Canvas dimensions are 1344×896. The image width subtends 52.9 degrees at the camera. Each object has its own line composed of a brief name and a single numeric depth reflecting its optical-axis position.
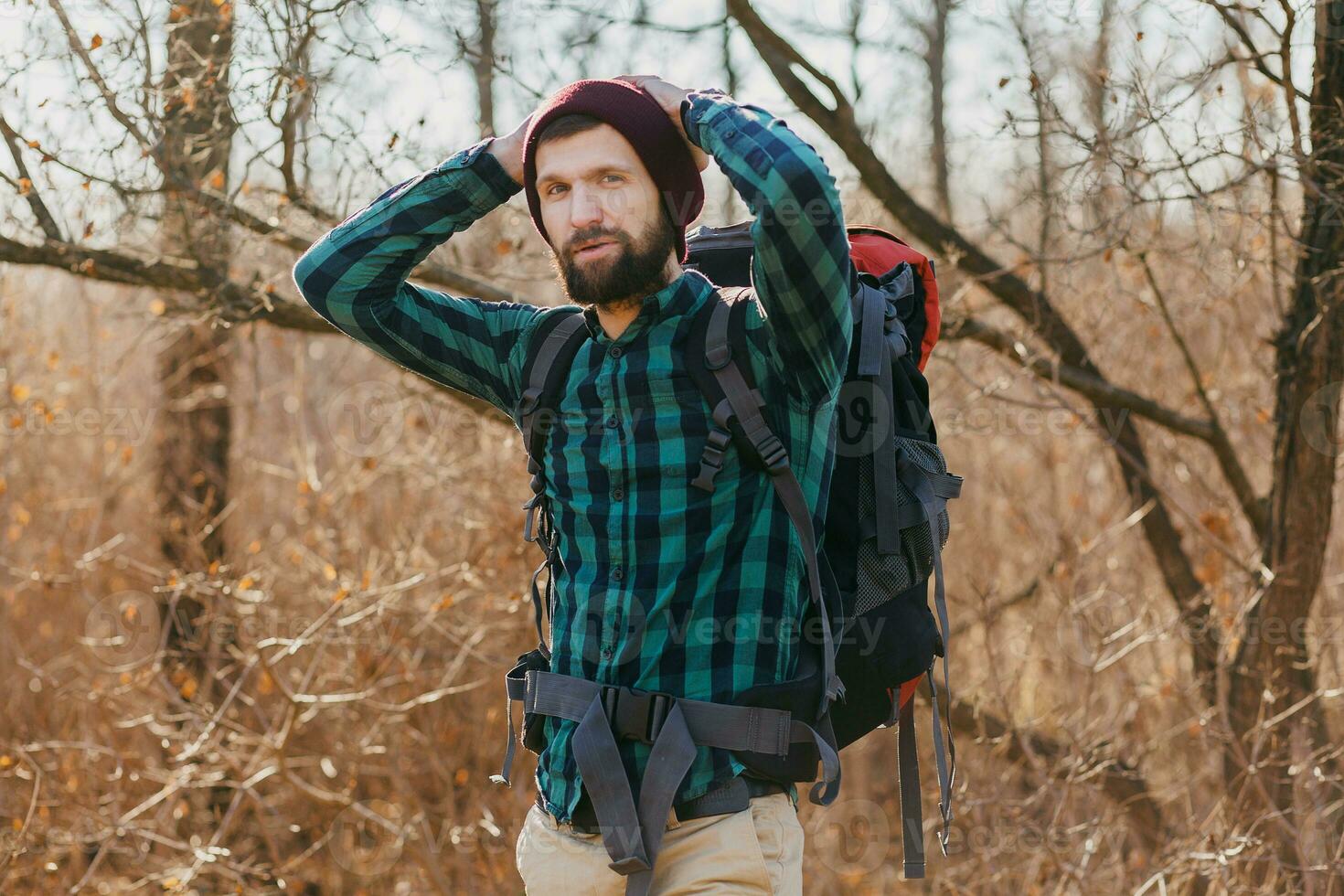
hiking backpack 2.48
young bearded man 2.37
